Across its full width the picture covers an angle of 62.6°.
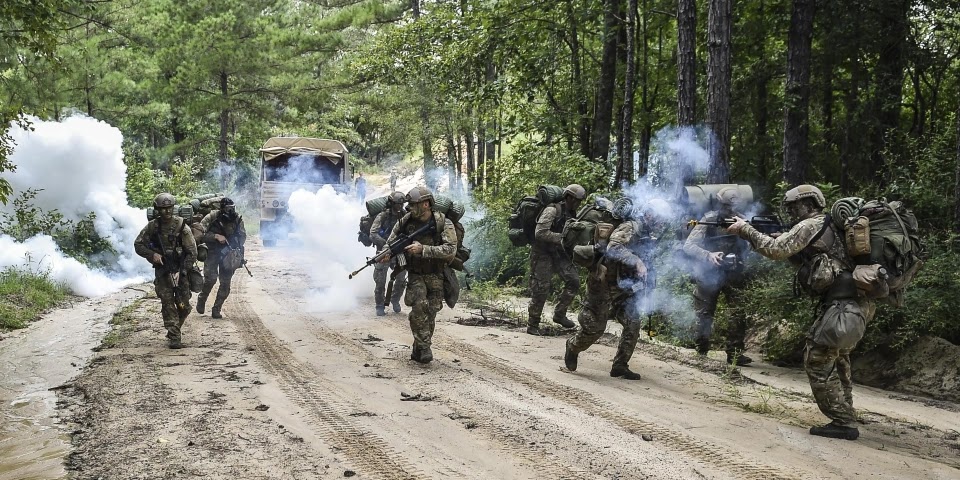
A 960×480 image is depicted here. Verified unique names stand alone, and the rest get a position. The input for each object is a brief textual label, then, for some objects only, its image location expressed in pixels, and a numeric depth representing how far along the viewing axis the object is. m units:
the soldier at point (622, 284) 7.50
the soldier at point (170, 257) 9.42
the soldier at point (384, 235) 11.80
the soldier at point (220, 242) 11.85
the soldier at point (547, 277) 10.35
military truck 23.33
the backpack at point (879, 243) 5.46
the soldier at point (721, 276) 7.99
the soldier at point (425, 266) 8.16
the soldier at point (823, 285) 5.70
